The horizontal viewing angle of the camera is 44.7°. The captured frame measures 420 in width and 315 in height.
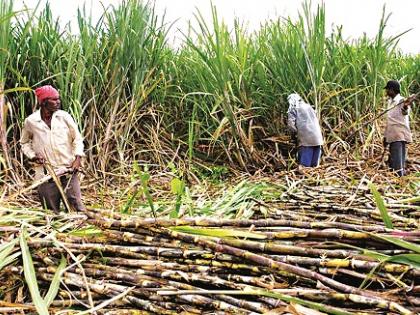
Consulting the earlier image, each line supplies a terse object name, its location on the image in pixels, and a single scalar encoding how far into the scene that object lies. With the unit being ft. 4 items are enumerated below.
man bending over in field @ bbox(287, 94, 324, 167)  15.53
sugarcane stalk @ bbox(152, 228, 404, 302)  3.56
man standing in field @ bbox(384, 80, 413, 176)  16.12
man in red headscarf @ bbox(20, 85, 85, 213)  11.00
